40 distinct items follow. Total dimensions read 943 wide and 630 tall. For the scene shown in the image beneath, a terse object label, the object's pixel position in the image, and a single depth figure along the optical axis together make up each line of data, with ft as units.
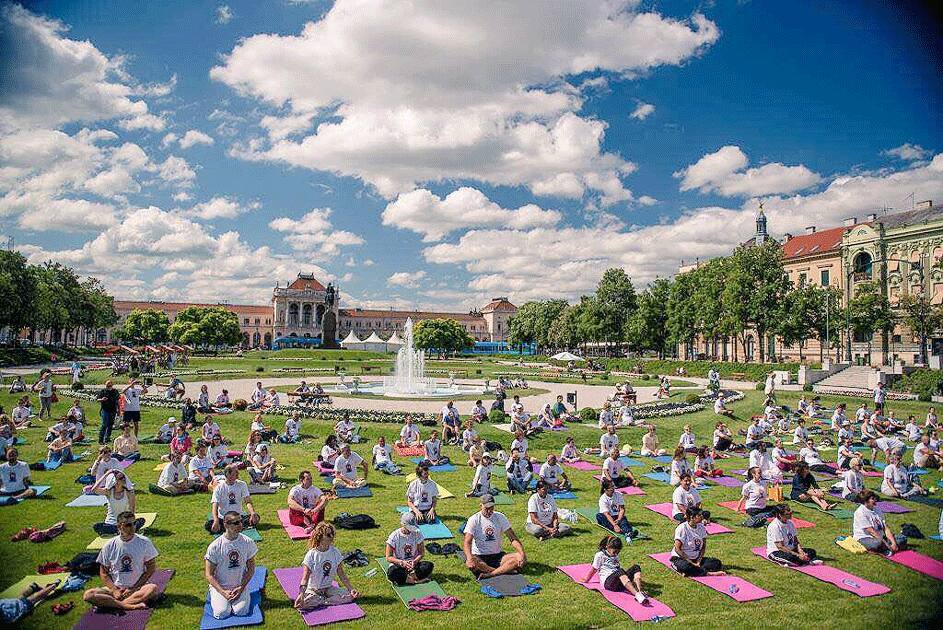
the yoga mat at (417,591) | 30.40
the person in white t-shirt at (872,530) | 37.81
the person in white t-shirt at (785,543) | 35.55
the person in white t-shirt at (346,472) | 51.16
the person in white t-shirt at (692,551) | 33.86
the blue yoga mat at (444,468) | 60.08
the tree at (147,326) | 398.42
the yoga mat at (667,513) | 42.37
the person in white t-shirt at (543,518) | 40.01
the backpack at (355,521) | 40.93
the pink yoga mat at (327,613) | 27.78
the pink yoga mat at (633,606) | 28.99
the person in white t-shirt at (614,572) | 30.86
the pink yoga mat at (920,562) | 34.99
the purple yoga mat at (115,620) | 26.27
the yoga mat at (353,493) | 49.16
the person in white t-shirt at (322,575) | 28.98
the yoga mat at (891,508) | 48.42
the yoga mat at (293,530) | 38.91
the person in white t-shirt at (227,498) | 38.60
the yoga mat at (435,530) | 39.88
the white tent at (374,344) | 344.71
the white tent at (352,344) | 345.72
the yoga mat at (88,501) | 43.86
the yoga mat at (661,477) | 57.42
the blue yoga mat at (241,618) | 26.91
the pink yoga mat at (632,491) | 52.17
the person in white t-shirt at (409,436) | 69.56
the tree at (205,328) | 328.49
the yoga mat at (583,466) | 62.54
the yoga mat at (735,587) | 31.32
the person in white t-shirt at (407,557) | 31.91
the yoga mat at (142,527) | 35.60
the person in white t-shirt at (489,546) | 33.35
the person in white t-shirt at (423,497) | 42.14
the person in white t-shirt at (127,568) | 27.91
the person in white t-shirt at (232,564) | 28.14
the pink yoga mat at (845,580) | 32.24
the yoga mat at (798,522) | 44.15
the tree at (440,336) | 392.88
